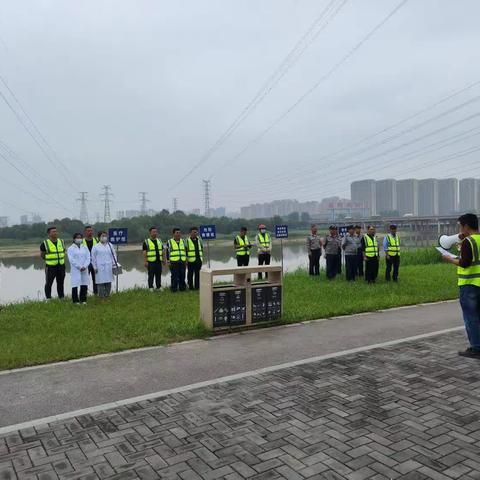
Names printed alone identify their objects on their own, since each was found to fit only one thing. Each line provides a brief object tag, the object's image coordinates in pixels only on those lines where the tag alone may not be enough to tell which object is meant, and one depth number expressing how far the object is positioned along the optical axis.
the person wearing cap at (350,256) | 14.99
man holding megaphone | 6.40
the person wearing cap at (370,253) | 14.38
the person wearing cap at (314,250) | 16.64
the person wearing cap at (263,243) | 15.69
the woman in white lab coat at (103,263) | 11.91
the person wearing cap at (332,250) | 15.71
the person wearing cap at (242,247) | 15.09
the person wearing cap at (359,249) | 15.21
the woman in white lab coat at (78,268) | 11.52
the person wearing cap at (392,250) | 14.64
